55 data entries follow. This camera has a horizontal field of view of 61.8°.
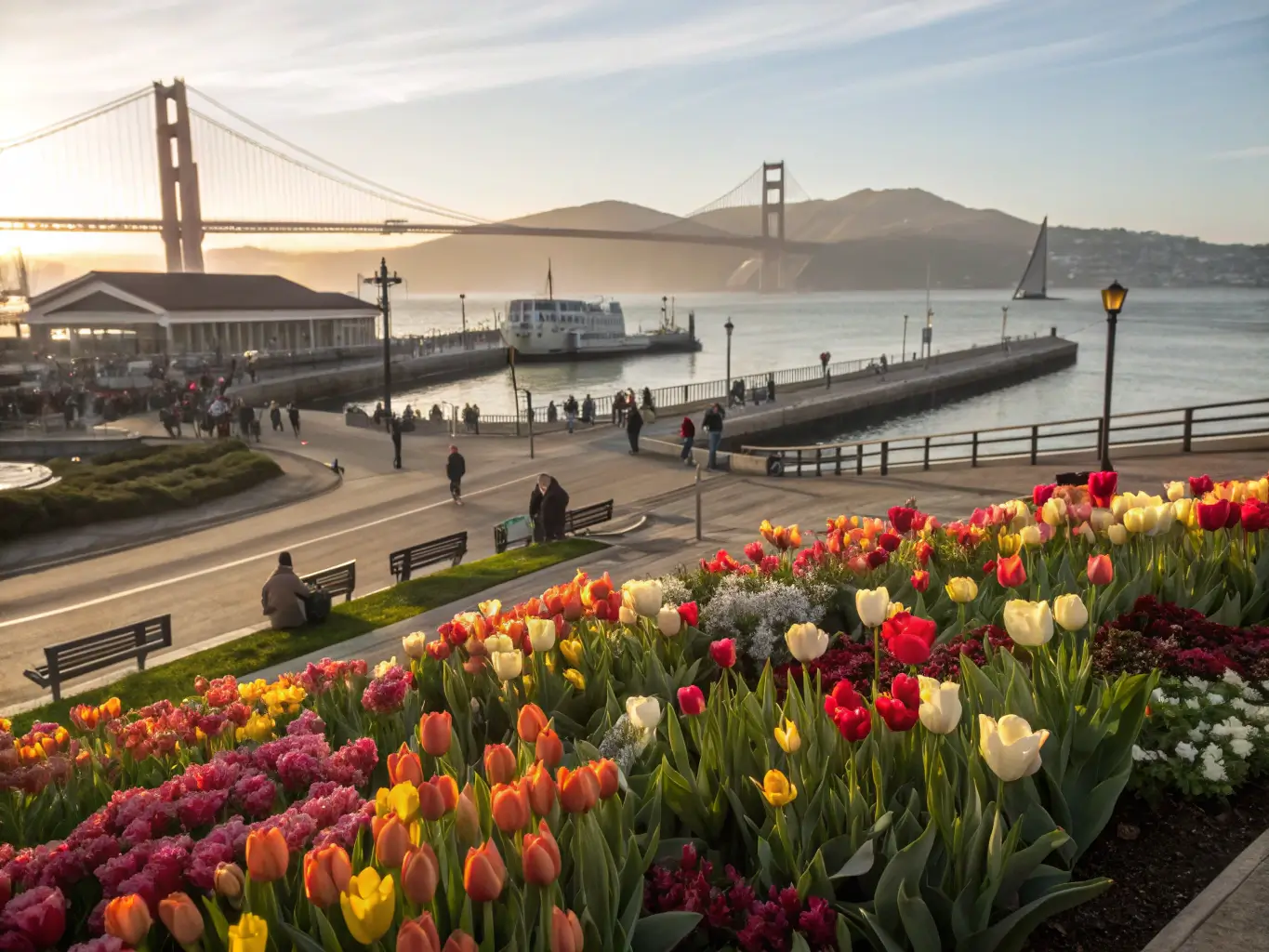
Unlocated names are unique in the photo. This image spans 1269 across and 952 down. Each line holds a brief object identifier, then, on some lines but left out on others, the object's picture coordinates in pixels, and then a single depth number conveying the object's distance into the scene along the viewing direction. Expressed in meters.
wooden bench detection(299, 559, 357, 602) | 13.66
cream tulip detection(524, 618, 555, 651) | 4.96
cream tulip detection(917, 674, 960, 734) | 3.46
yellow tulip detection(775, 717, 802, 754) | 3.50
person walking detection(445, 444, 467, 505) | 21.94
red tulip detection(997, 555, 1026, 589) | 5.14
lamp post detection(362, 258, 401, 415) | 37.00
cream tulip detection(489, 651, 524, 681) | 4.77
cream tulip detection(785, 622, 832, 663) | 4.30
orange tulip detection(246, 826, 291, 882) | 2.72
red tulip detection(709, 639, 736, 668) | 4.50
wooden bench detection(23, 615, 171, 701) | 10.61
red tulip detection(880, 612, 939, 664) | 3.99
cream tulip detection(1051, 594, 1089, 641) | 4.27
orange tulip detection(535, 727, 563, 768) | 3.38
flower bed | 2.95
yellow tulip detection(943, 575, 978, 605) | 5.28
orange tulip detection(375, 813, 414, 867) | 2.74
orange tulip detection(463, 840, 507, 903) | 2.65
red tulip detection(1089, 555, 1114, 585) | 5.28
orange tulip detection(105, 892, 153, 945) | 2.62
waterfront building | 55.00
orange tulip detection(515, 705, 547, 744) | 3.65
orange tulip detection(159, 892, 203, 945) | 2.61
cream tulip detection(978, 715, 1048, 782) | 3.16
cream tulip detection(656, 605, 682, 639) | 5.20
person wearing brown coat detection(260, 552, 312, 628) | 12.07
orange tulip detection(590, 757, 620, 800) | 3.12
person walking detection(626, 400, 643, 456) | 27.14
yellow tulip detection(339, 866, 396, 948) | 2.50
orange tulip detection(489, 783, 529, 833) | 2.87
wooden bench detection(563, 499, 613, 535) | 17.05
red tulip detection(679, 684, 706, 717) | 3.98
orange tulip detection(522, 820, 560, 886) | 2.73
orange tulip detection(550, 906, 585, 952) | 2.55
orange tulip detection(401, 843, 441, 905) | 2.57
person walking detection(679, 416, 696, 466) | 24.84
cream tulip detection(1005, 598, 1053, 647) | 4.01
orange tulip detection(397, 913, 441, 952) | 2.34
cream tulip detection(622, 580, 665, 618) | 5.29
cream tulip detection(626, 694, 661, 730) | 3.84
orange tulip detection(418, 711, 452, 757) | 3.60
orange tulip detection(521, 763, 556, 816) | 3.02
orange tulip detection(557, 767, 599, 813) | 3.01
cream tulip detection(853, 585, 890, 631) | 4.59
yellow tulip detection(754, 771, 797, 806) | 3.28
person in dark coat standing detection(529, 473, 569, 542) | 16.41
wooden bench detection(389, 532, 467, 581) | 15.07
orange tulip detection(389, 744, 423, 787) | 3.17
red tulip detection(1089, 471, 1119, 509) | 7.04
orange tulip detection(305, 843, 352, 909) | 2.63
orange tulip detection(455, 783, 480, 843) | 3.05
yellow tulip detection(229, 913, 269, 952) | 2.45
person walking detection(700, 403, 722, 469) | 23.34
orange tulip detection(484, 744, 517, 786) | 3.26
